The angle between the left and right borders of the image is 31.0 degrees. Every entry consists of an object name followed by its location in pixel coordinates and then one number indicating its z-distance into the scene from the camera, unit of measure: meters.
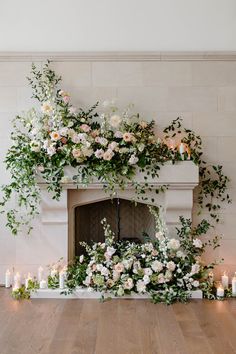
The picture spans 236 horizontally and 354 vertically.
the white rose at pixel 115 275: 3.86
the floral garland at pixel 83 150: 3.88
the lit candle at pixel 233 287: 3.90
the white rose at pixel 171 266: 3.82
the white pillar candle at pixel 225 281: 4.04
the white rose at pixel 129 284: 3.78
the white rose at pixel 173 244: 3.90
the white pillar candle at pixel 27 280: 3.98
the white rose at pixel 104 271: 3.85
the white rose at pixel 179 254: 3.93
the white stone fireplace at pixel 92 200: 3.98
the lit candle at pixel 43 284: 3.95
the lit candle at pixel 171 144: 4.09
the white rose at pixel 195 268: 3.84
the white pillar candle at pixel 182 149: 4.00
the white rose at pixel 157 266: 3.82
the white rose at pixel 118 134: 3.94
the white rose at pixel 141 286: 3.77
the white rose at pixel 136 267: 3.86
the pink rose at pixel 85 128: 3.91
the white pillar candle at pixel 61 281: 3.93
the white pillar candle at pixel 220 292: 3.83
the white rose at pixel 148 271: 3.85
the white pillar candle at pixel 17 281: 3.96
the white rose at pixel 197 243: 3.93
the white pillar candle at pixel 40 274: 4.08
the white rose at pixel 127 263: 3.90
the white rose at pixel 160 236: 3.98
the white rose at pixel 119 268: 3.85
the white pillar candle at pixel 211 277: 4.01
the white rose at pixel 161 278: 3.81
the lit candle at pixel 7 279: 4.19
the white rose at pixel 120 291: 3.74
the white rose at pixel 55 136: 3.83
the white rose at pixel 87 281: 3.86
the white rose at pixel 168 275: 3.81
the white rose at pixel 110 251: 3.96
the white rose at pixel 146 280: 3.80
